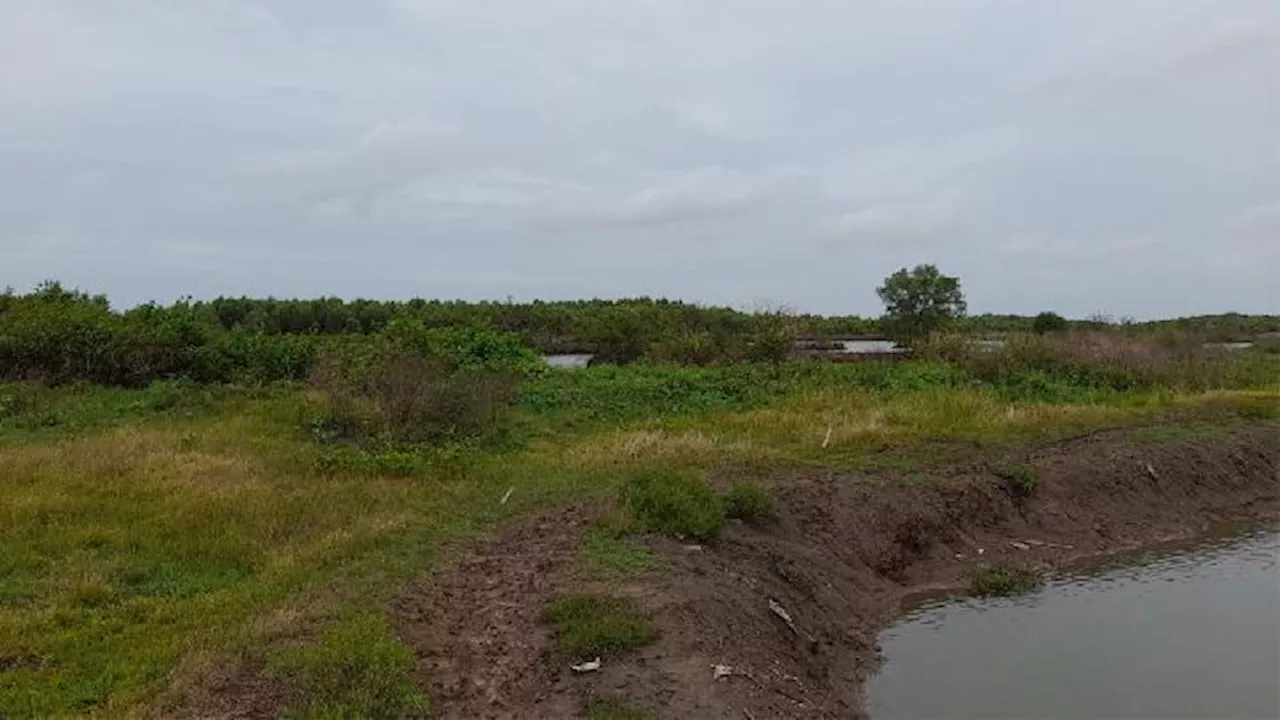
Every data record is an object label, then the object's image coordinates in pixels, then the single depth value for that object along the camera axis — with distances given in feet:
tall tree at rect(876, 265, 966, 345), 126.11
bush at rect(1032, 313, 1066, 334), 132.67
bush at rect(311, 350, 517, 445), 54.19
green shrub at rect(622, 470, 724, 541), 36.24
